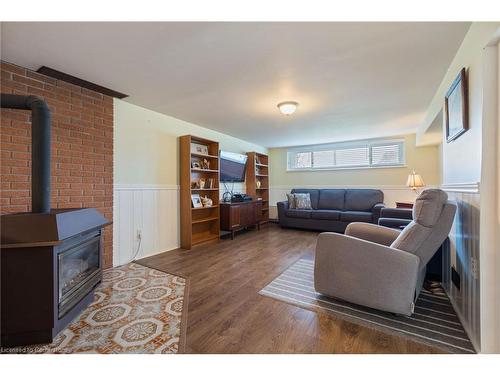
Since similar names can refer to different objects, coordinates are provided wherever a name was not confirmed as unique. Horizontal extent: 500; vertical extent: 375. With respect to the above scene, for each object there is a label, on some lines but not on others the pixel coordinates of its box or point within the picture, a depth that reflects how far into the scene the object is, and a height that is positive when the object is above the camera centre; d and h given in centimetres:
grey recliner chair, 160 -55
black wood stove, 139 -47
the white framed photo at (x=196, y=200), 373 -23
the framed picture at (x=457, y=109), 155 +60
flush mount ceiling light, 285 +102
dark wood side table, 419 -34
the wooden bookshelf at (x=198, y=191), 356 -6
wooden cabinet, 418 -55
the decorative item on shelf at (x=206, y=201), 395 -26
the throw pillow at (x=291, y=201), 517 -32
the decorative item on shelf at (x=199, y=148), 386 +68
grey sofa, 448 -50
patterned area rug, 138 -97
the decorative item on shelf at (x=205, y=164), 405 +42
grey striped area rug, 143 -96
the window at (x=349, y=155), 493 +76
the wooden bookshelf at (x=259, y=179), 525 +19
